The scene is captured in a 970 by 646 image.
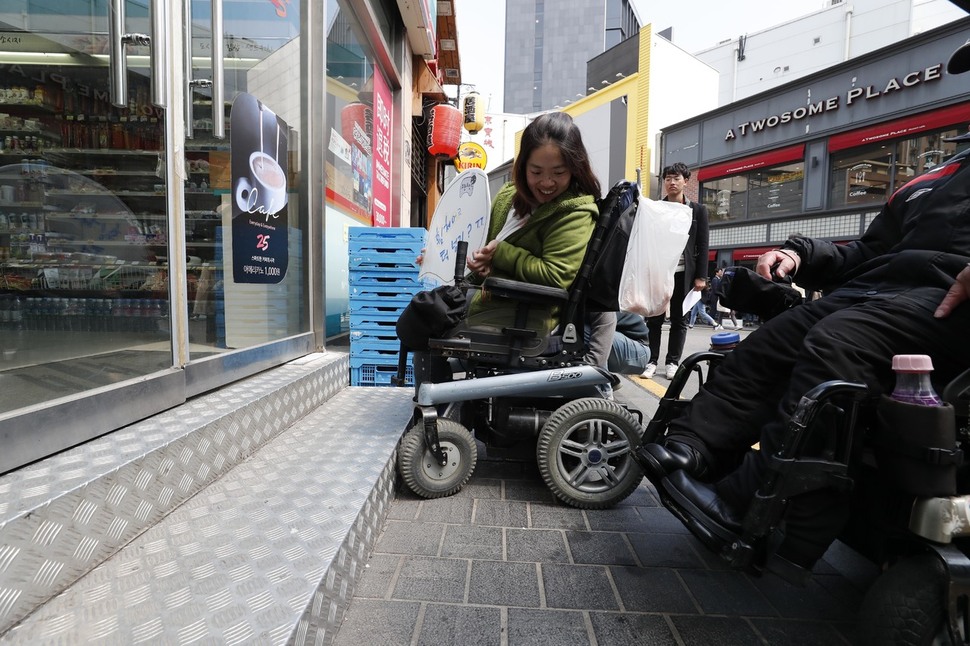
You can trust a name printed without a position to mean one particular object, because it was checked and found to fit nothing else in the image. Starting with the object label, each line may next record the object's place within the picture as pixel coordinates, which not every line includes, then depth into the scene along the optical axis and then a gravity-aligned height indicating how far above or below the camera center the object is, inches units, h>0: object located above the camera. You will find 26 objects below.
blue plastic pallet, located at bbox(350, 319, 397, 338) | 166.7 -15.6
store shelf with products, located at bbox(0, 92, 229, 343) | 91.2 +11.0
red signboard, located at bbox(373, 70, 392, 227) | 272.1 +73.0
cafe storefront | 555.5 +188.9
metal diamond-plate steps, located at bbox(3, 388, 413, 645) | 45.5 -31.4
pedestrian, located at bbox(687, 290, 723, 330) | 582.4 -32.5
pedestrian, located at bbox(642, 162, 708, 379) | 197.9 +9.4
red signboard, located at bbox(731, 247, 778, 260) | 720.0 +52.5
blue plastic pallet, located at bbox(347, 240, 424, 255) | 167.0 +12.0
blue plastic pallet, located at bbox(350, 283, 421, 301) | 167.6 -2.9
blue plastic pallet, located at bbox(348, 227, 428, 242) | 167.9 +16.0
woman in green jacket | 89.6 +11.6
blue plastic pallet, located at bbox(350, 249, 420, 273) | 166.7 +7.4
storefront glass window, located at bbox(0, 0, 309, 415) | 86.7 +12.4
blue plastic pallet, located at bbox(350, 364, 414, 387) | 168.3 -31.0
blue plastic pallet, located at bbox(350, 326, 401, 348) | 166.7 -17.3
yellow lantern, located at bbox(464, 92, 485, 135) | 488.1 +166.2
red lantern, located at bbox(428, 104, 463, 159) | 395.2 +121.8
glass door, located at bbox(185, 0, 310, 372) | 100.0 +22.9
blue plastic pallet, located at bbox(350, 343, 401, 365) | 166.6 -23.8
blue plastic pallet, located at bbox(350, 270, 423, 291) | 167.8 +0.7
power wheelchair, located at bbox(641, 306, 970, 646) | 45.6 -21.0
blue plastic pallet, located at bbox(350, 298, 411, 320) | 167.5 -8.6
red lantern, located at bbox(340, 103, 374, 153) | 212.4 +72.8
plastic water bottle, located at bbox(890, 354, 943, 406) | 46.5 -8.2
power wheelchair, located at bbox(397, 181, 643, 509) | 88.1 -20.7
